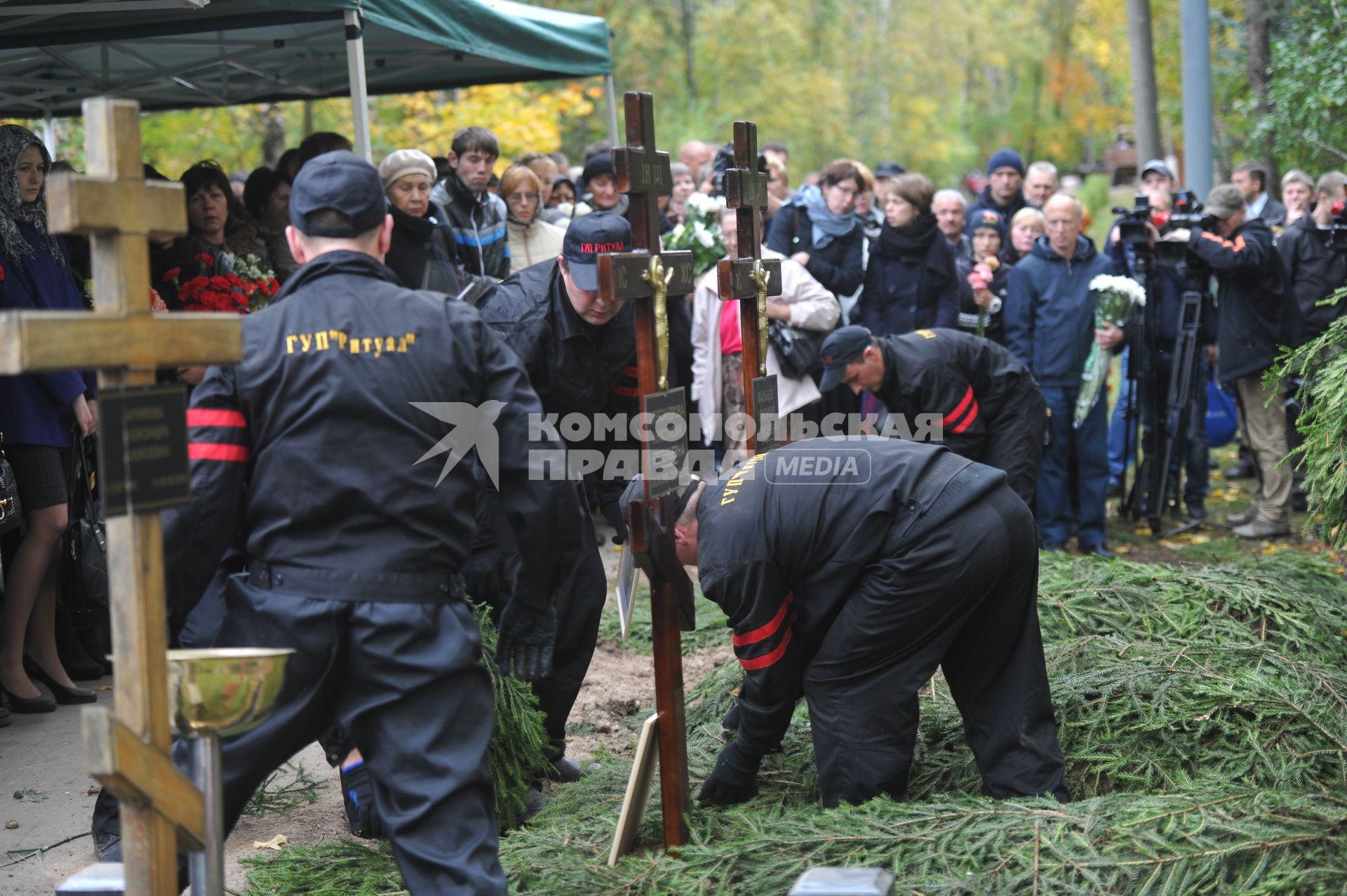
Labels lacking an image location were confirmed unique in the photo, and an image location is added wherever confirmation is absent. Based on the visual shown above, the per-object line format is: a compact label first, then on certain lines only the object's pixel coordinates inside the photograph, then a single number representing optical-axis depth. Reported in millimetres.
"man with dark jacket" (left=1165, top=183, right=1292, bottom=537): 7961
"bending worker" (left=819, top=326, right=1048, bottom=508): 5816
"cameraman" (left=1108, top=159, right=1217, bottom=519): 8359
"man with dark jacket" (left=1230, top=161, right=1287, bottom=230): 9930
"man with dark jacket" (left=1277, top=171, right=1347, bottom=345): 8055
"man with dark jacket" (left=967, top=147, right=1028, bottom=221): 9359
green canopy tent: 5820
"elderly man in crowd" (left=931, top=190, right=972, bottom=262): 8469
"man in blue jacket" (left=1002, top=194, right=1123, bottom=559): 7793
